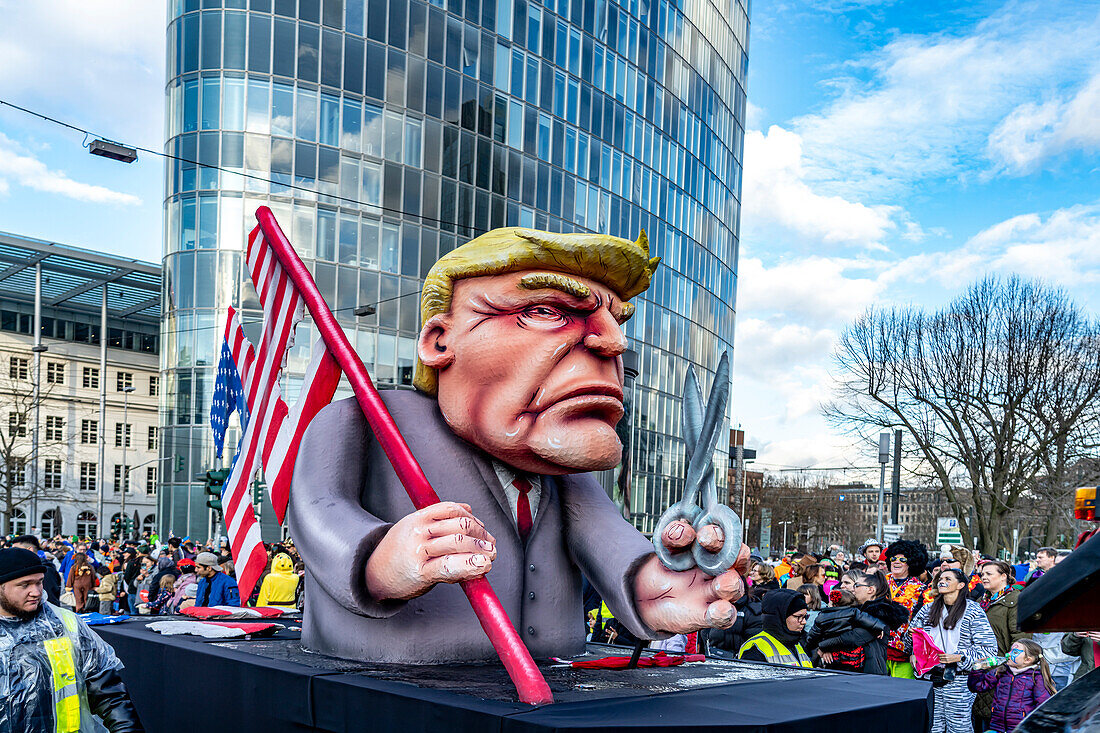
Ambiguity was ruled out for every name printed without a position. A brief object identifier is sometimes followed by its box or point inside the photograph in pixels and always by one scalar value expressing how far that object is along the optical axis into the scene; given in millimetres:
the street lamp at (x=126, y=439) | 48203
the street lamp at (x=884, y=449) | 20527
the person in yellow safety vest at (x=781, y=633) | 5242
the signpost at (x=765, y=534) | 29203
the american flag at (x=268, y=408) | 3756
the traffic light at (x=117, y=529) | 30491
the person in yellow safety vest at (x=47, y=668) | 2941
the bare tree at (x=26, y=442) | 41819
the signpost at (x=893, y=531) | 23706
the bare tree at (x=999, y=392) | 21516
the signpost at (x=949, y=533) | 20109
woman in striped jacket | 6129
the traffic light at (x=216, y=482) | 12836
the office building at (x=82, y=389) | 42812
